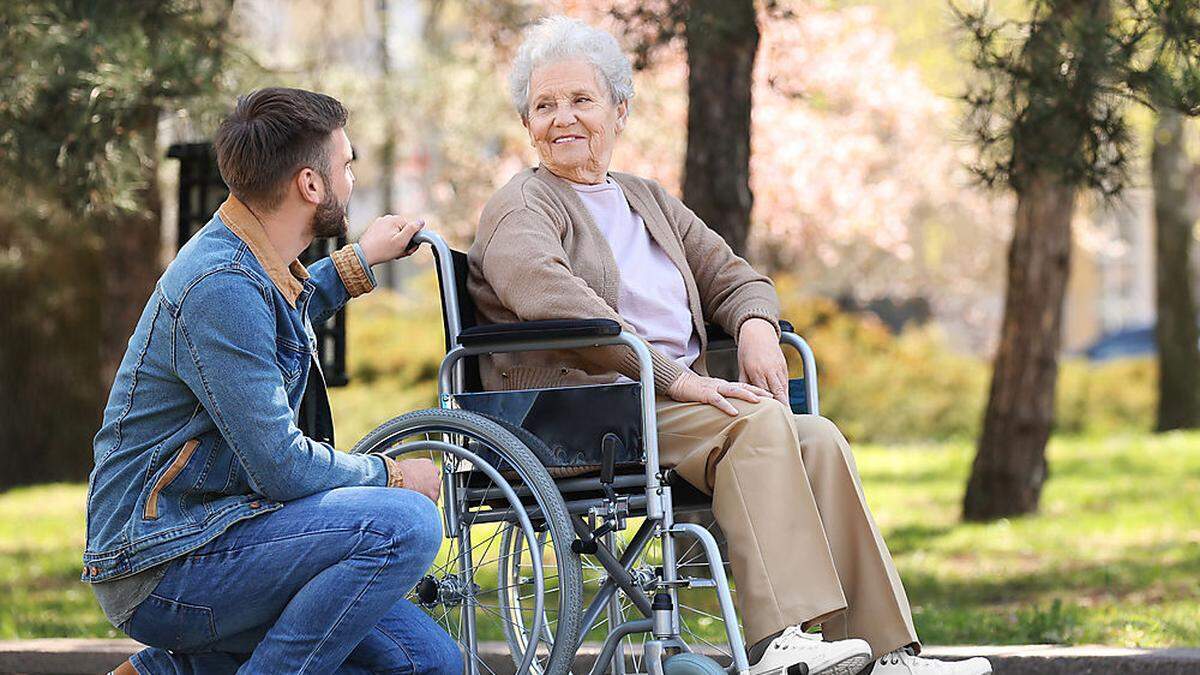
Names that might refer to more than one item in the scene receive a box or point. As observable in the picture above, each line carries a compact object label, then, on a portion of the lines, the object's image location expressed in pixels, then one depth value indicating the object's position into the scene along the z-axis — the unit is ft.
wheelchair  18.70
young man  16.12
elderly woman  18.78
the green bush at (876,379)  89.45
